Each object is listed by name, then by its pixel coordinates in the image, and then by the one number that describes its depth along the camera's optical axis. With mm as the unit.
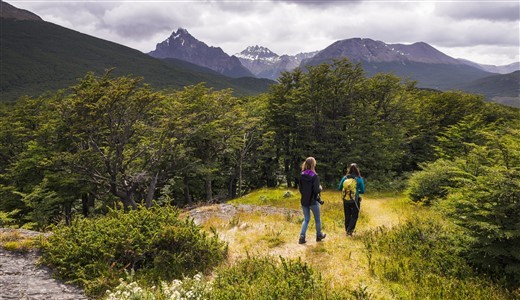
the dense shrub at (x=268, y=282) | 5656
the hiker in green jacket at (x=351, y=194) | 9953
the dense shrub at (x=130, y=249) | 6797
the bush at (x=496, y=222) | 6293
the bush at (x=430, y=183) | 16156
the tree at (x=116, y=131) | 21469
